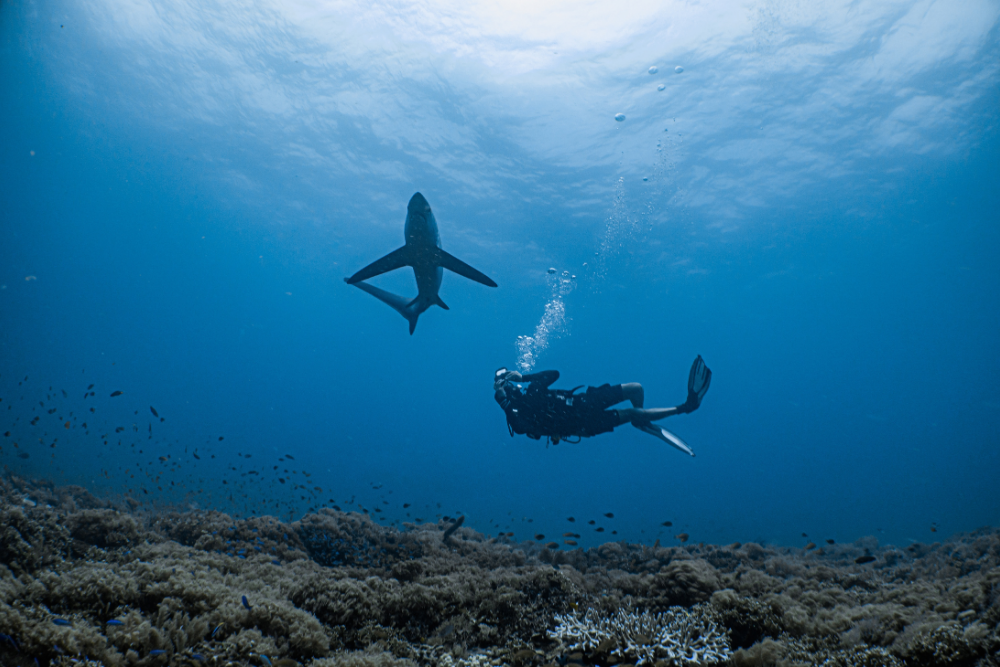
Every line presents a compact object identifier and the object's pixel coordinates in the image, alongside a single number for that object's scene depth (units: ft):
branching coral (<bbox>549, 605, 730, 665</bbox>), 13.57
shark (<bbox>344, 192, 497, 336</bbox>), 33.06
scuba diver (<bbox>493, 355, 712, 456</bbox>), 34.86
